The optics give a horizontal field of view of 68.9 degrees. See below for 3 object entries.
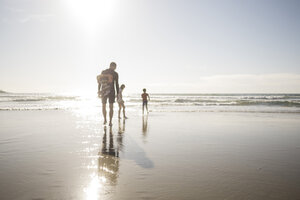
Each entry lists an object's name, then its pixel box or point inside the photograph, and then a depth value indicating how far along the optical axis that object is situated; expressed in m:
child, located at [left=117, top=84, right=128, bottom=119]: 11.19
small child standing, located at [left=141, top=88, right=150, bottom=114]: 16.27
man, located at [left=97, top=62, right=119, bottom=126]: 8.07
